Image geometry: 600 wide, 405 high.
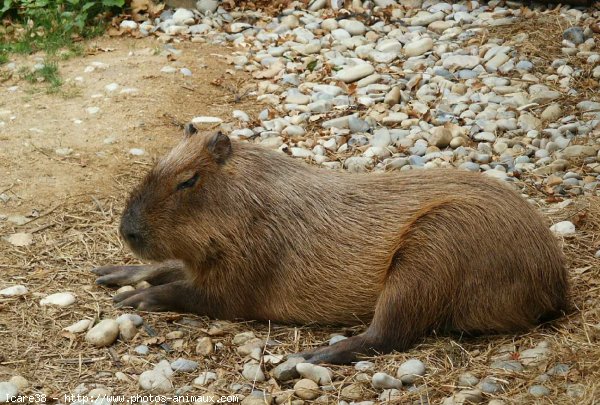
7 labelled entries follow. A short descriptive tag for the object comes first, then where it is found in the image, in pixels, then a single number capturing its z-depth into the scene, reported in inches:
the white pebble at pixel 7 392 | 324.0
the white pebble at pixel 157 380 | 337.7
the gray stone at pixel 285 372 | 341.7
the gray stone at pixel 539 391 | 308.7
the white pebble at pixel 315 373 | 339.6
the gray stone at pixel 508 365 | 330.2
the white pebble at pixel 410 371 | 333.7
